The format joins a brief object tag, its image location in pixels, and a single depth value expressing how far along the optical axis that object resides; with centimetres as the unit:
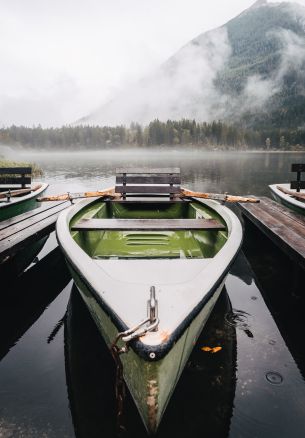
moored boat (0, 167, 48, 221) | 790
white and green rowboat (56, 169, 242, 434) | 252
